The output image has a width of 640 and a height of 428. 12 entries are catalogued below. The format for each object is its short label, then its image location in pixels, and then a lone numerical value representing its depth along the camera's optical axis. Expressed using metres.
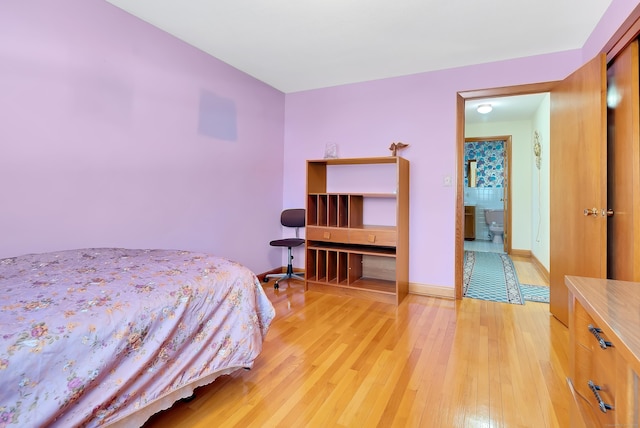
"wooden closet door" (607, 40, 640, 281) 1.81
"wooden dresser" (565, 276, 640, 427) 0.69
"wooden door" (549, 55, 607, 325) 2.04
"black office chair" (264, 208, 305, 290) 3.53
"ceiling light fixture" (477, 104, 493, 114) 4.44
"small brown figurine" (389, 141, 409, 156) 3.35
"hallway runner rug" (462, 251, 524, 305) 3.28
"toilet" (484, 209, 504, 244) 6.79
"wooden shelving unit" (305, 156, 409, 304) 3.09
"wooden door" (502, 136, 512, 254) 5.52
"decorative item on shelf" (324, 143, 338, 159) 3.66
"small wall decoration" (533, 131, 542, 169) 4.52
